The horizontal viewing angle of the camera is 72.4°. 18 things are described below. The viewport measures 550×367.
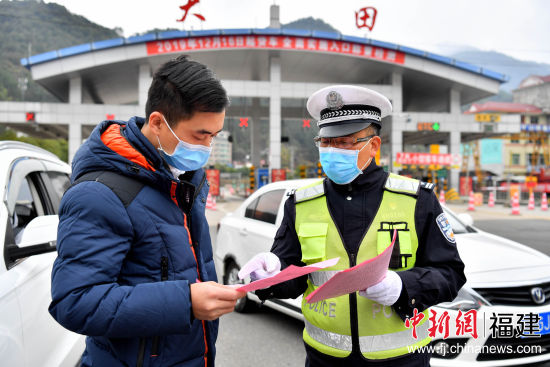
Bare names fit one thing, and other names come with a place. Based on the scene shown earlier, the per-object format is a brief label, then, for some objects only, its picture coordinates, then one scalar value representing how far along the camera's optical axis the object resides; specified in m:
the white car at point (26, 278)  1.64
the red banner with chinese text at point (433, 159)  24.25
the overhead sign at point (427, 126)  24.48
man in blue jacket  1.09
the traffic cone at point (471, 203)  18.22
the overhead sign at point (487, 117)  25.35
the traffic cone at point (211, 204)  19.12
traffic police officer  1.60
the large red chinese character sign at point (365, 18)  25.44
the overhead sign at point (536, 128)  36.42
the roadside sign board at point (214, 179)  24.45
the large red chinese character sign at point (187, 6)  24.11
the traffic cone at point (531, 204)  18.55
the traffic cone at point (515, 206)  15.65
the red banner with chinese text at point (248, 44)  23.38
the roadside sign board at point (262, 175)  23.62
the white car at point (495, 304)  2.62
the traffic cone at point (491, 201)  21.22
